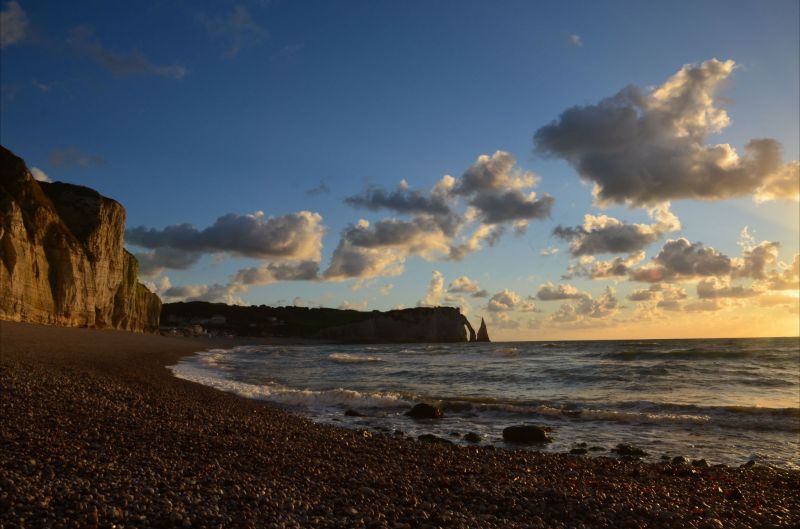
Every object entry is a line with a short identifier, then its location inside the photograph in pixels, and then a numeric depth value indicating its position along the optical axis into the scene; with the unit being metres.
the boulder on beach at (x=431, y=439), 11.79
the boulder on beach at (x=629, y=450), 11.34
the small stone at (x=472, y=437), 12.32
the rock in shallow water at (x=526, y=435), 12.37
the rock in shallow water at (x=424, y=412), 15.81
